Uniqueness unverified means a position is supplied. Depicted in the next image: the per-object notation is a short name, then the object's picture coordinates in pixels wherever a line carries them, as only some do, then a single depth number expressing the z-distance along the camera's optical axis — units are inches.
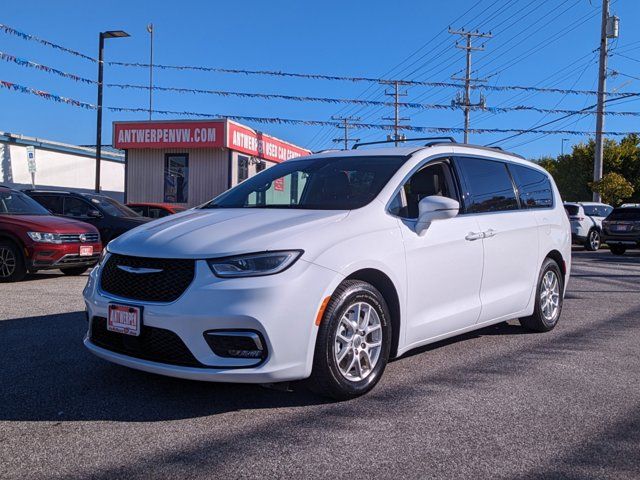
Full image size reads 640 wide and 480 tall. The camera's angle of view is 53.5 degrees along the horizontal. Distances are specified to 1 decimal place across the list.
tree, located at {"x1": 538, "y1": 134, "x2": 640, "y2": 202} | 1849.2
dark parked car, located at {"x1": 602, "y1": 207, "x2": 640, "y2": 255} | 730.2
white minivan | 138.4
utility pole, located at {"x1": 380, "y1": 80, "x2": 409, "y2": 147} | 2114.4
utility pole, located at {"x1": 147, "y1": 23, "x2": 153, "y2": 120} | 1715.8
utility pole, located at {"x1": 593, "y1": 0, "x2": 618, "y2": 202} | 1101.7
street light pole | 798.5
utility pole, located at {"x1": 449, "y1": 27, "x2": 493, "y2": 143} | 1738.4
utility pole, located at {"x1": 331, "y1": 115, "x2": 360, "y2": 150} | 2338.7
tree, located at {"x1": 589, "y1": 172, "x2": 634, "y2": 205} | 1087.1
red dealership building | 893.8
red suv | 379.9
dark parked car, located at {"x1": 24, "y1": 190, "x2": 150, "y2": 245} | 509.0
